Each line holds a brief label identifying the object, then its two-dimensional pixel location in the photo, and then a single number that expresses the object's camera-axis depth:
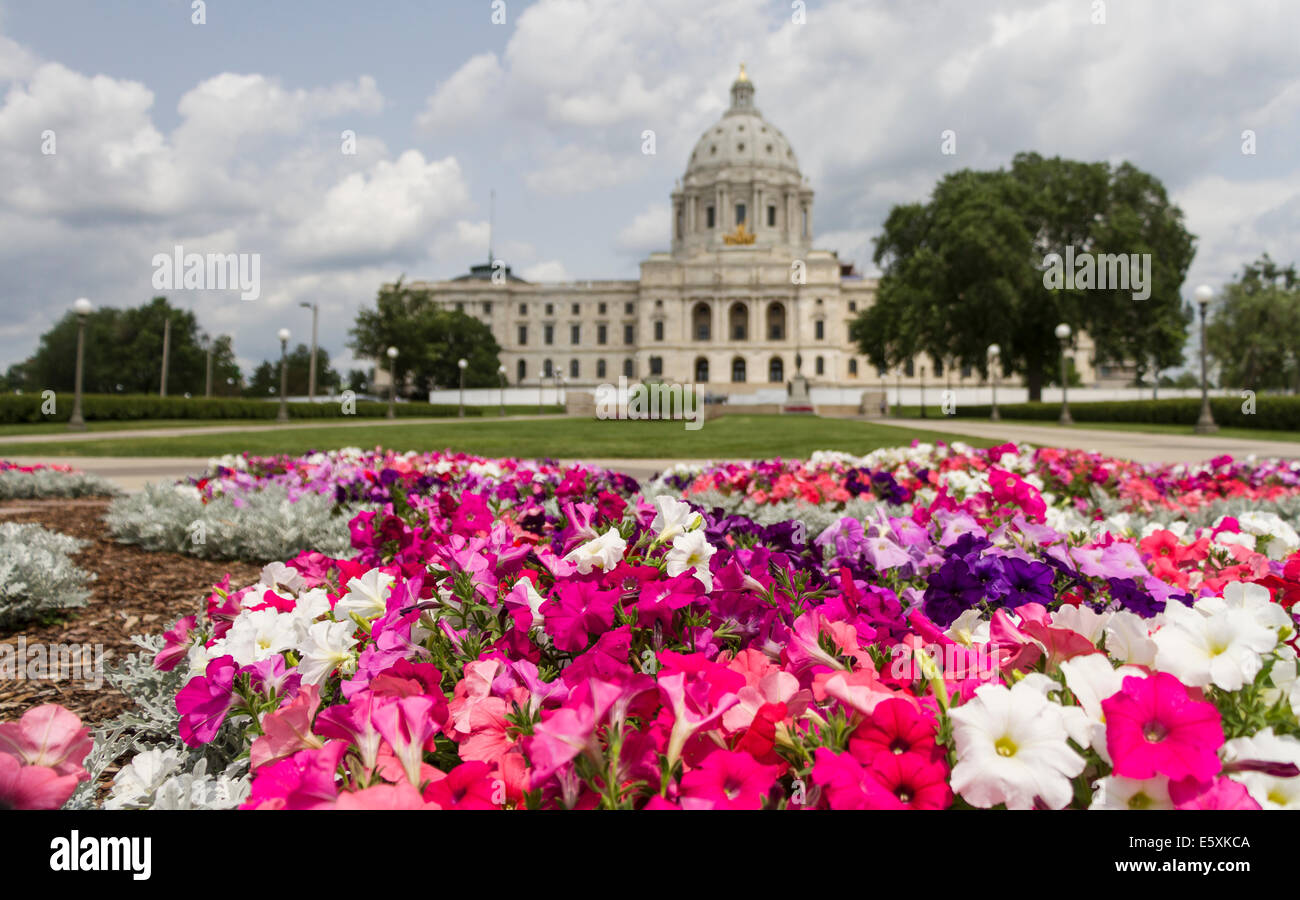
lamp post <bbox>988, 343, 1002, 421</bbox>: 32.70
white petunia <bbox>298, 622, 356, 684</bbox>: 1.41
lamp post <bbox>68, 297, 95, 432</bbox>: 21.98
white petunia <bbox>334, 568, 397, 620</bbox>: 1.67
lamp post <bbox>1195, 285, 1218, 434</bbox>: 20.73
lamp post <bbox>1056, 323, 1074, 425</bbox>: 27.99
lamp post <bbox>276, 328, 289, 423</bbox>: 29.23
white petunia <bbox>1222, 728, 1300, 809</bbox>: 0.99
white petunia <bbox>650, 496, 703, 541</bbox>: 1.87
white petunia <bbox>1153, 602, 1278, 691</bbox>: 1.11
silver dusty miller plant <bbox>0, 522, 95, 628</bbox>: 3.10
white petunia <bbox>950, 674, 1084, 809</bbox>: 0.94
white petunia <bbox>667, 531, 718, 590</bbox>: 1.67
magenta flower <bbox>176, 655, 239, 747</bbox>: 1.30
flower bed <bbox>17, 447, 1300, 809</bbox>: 0.99
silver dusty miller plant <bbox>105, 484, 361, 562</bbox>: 4.50
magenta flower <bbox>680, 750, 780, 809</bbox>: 0.97
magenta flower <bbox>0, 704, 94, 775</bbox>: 1.05
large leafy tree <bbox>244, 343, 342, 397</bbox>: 93.00
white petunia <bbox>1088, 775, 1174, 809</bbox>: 0.95
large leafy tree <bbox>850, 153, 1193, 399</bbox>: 33.84
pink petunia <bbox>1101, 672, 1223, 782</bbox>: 0.94
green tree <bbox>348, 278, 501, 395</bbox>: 61.19
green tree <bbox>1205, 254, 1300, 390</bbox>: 50.06
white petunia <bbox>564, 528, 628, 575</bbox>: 1.74
